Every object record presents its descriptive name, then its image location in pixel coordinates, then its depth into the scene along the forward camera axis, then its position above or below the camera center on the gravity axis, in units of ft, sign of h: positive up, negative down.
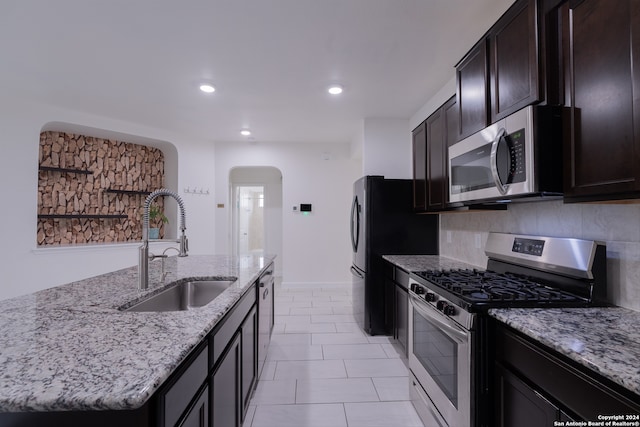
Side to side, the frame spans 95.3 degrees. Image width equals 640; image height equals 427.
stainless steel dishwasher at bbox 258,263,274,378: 6.98 -2.46
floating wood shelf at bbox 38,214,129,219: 12.38 +0.15
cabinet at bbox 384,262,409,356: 8.03 -2.46
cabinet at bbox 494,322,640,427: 2.59 -1.75
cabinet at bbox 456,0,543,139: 4.26 +2.55
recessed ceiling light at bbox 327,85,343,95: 9.63 +4.37
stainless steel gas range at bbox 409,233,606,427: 4.17 -1.33
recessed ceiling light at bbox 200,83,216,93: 9.51 +4.38
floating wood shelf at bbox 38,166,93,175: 12.43 +2.22
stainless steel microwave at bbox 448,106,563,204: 4.07 +0.98
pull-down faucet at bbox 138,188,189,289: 5.06 -0.62
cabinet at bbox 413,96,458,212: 7.52 +1.85
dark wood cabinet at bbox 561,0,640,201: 3.10 +1.42
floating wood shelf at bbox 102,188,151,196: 14.34 +1.42
